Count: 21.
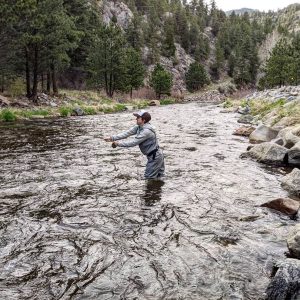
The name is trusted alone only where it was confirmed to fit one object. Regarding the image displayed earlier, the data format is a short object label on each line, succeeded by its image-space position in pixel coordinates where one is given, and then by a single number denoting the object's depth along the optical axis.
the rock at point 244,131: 17.50
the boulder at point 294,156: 11.01
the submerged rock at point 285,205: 6.81
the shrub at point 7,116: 21.69
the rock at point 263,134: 15.06
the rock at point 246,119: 23.40
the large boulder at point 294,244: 5.13
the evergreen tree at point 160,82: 63.54
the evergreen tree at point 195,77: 84.45
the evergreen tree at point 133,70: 54.22
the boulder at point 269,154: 11.31
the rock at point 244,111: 28.64
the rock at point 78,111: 28.24
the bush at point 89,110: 29.53
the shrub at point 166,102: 54.76
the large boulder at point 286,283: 4.06
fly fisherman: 9.31
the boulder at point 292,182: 8.29
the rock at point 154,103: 48.41
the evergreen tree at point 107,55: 47.00
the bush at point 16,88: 32.28
